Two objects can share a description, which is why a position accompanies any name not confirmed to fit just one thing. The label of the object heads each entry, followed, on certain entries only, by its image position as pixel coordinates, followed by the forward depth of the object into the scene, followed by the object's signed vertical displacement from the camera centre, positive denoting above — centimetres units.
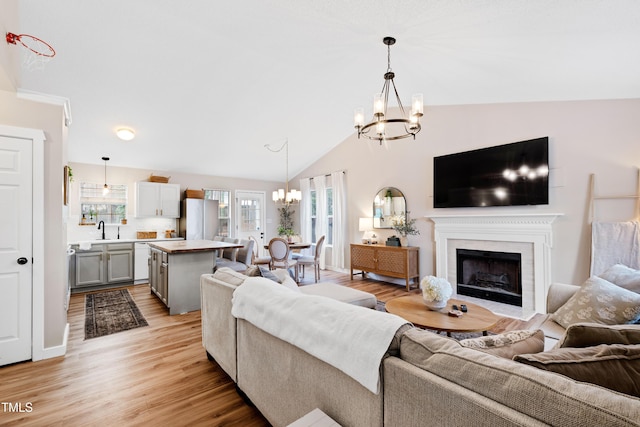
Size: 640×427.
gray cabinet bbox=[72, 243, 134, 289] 490 -88
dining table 565 -61
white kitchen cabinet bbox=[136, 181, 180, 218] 584 +33
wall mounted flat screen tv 387 +56
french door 750 +0
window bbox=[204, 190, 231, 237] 698 +18
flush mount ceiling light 454 +130
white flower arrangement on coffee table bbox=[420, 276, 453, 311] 264 -72
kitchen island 374 -75
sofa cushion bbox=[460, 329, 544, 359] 107 -50
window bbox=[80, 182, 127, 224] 555 +25
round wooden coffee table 228 -90
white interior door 248 -29
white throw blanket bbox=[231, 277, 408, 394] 107 -50
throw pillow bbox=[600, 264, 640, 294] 223 -52
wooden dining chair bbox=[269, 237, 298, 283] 512 -65
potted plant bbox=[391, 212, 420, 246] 523 -22
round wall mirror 547 +15
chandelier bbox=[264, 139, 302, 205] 586 +42
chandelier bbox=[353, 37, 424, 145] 274 +101
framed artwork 301 +31
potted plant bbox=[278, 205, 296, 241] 812 -6
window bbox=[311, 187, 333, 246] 706 -11
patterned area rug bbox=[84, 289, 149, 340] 327 -128
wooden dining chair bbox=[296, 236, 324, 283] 547 -88
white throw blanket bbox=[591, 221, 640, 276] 313 -36
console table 497 -85
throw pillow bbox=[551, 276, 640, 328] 188 -64
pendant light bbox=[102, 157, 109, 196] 550 +58
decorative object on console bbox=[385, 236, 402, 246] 535 -50
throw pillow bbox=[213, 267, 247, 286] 216 -49
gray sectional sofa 70 -52
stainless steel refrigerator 622 -8
